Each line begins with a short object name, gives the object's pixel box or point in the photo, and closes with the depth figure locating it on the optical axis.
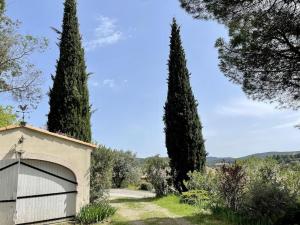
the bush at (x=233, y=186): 8.95
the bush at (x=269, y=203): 7.29
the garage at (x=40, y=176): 8.02
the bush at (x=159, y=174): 13.89
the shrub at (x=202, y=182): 11.80
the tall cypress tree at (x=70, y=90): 12.96
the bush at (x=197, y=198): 10.73
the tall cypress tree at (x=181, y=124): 14.38
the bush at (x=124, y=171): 23.55
